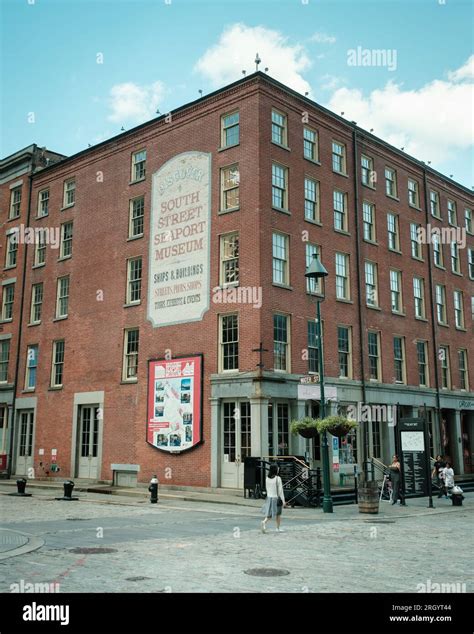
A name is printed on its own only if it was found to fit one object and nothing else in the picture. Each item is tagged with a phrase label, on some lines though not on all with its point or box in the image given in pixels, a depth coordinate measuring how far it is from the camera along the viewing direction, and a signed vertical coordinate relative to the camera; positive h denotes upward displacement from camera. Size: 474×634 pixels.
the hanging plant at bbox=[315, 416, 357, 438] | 20.33 +0.66
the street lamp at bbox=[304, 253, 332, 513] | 19.73 +1.12
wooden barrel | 19.42 -1.60
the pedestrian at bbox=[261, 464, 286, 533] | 15.10 -1.19
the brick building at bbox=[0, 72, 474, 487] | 25.70 +6.98
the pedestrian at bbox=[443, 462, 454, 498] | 25.72 -1.34
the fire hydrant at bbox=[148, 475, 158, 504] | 22.34 -1.56
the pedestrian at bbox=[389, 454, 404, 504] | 23.11 -1.21
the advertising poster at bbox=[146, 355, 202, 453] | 25.97 +1.76
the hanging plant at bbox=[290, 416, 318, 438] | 21.06 +0.60
